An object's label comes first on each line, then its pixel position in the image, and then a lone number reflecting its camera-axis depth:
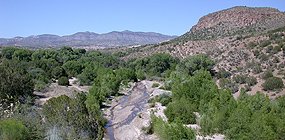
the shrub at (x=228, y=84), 46.99
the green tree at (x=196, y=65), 62.60
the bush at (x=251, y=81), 47.69
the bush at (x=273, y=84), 42.88
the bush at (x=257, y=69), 51.57
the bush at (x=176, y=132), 22.02
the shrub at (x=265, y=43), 60.05
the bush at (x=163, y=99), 41.55
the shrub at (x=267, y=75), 47.56
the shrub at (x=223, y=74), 55.83
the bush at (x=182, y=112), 31.09
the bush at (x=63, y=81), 56.71
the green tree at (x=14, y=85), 35.76
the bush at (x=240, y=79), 49.62
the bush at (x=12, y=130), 18.45
